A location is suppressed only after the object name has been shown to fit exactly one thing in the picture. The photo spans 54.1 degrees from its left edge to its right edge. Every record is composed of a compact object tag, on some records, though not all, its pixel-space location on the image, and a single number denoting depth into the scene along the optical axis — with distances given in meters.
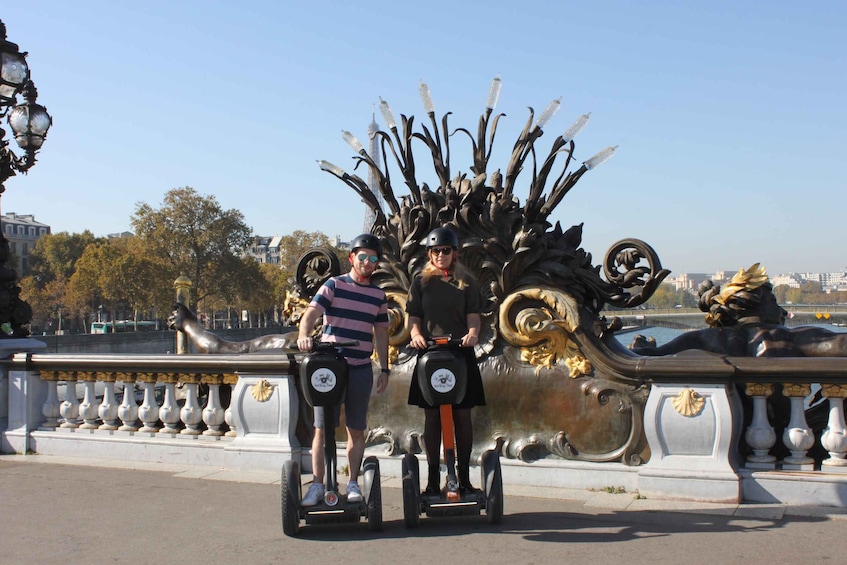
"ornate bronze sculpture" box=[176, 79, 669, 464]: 6.45
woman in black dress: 5.49
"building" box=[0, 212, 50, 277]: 115.00
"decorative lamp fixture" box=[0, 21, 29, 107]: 8.77
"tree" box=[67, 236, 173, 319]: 63.94
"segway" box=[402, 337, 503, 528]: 5.23
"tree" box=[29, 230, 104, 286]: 90.81
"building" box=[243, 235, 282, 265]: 151.50
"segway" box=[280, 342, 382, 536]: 5.14
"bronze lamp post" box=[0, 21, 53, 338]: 8.84
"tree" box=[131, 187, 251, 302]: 64.56
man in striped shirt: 5.34
